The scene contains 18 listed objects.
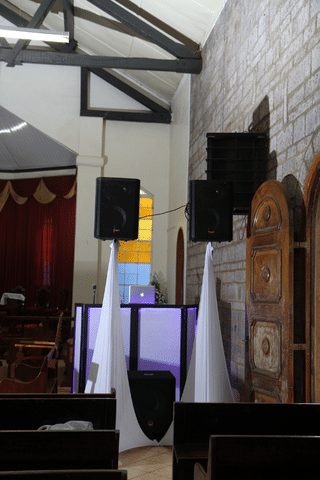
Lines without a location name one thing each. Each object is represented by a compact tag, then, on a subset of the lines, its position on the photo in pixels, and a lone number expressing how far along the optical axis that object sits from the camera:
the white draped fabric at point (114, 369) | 4.13
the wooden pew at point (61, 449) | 1.85
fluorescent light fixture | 6.44
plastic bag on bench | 2.17
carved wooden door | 3.21
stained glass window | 9.95
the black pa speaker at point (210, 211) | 4.23
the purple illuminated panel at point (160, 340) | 5.03
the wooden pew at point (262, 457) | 1.73
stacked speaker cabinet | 4.30
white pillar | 9.57
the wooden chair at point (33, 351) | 5.16
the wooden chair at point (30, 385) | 3.84
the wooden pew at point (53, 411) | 2.43
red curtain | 13.18
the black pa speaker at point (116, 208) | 4.49
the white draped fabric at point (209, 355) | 4.13
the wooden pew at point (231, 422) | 2.43
